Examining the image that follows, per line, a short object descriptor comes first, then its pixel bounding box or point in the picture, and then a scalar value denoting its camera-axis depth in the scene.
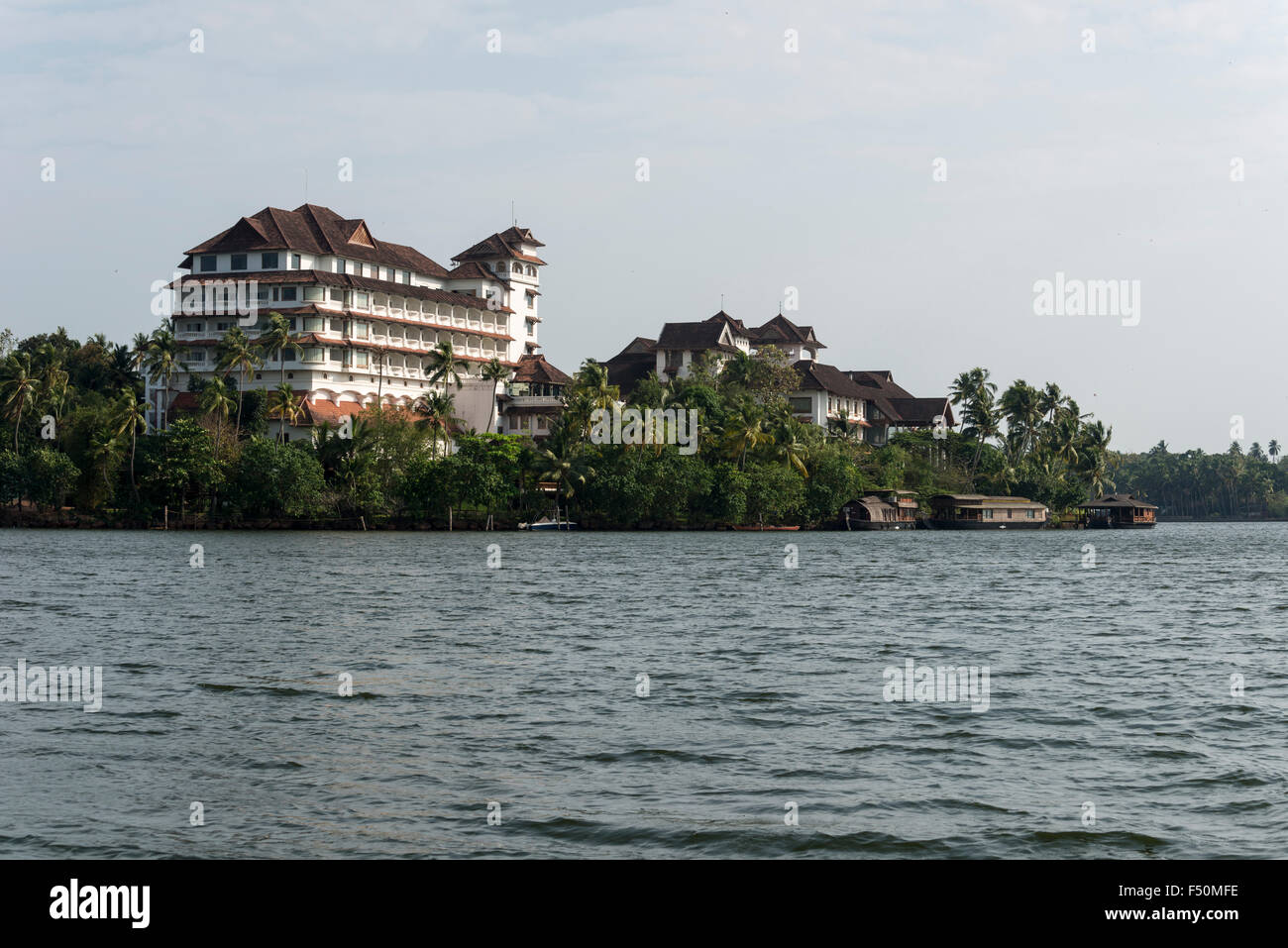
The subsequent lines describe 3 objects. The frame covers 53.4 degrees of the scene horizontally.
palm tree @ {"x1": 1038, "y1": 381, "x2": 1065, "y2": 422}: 168.38
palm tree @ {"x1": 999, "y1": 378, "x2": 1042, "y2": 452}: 160.50
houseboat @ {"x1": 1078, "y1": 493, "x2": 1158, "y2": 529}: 162.12
